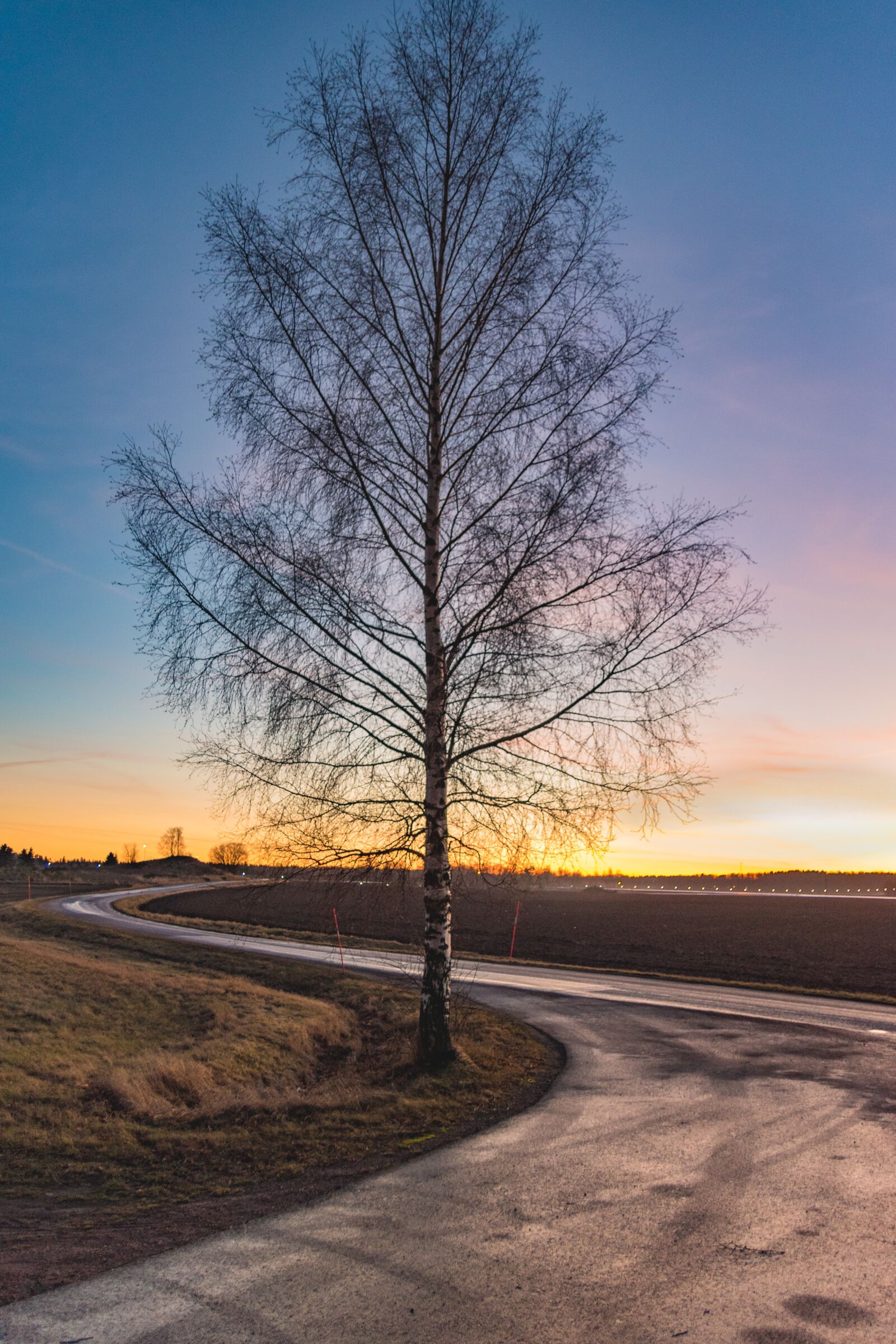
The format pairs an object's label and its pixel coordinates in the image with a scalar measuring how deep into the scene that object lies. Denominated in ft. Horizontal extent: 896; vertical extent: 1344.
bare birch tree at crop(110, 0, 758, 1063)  31.40
